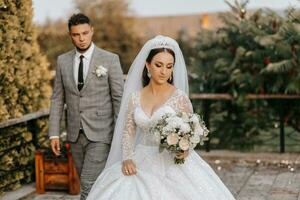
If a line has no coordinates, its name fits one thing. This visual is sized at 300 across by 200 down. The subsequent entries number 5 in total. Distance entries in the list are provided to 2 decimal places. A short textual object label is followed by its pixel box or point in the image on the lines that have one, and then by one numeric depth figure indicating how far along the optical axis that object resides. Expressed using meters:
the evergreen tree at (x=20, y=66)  7.97
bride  4.88
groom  6.00
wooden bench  7.71
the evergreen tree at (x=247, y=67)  9.79
